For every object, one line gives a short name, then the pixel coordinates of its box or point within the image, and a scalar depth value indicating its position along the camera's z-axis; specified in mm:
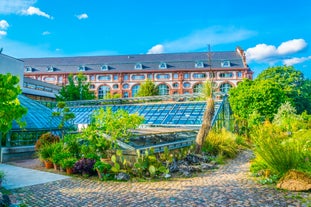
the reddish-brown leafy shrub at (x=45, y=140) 10666
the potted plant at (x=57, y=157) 8492
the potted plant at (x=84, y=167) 7633
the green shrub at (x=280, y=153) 6250
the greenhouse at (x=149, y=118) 11172
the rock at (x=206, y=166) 8573
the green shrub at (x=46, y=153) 9055
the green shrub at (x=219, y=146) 10945
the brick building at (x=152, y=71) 52688
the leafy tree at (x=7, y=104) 4648
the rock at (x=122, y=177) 7039
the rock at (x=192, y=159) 9320
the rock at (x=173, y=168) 8031
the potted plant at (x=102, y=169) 7261
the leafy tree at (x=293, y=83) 33531
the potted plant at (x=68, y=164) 7961
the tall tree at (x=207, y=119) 10710
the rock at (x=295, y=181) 5406
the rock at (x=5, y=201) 4122
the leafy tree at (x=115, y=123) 8648
